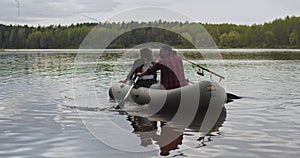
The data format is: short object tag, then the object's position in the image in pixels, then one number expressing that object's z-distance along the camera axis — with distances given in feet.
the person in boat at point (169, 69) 40.32
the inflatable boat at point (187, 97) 38.52
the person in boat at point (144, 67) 47.26
